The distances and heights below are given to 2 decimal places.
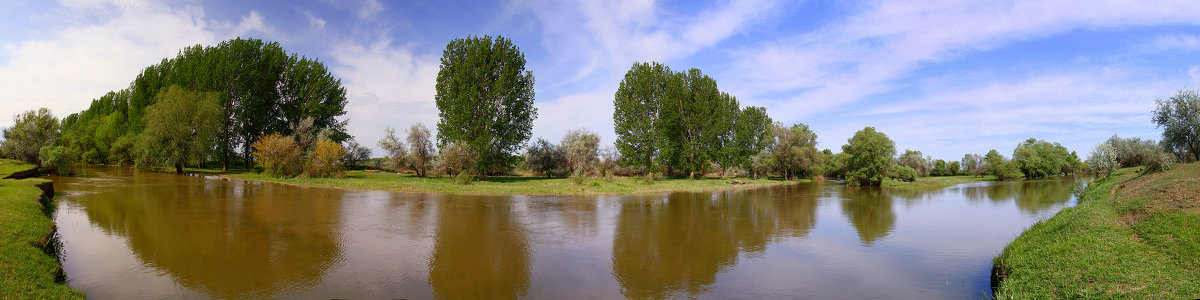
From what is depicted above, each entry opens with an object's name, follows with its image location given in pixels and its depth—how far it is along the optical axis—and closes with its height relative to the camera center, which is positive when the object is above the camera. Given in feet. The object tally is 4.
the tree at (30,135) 125.18 +10.26
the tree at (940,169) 293.84 +1.74
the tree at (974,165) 266.12 +4.35
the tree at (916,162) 242.45 +5.22
